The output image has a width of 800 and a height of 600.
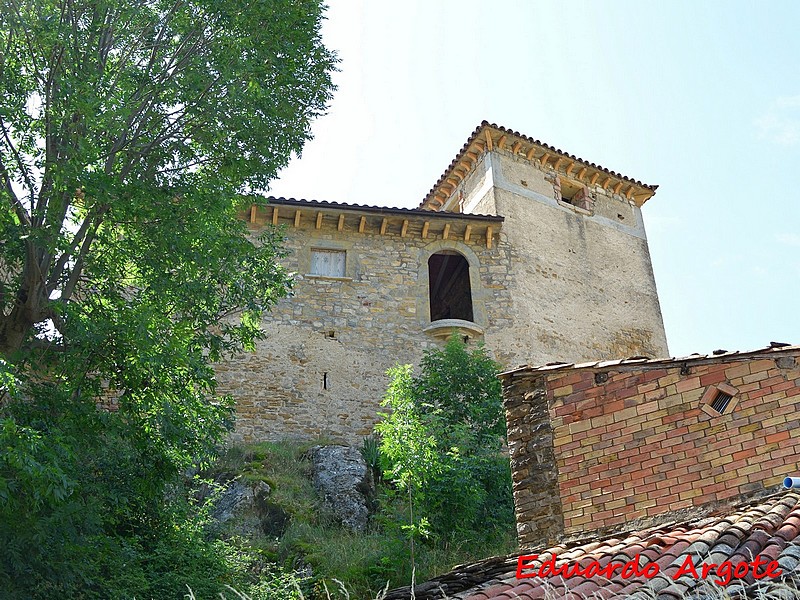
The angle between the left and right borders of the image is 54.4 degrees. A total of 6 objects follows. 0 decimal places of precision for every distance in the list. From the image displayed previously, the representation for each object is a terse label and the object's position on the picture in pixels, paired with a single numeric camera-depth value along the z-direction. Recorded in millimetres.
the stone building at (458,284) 16484
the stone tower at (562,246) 18656
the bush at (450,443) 11047
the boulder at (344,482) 12594
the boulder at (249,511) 11766
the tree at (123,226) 7008
